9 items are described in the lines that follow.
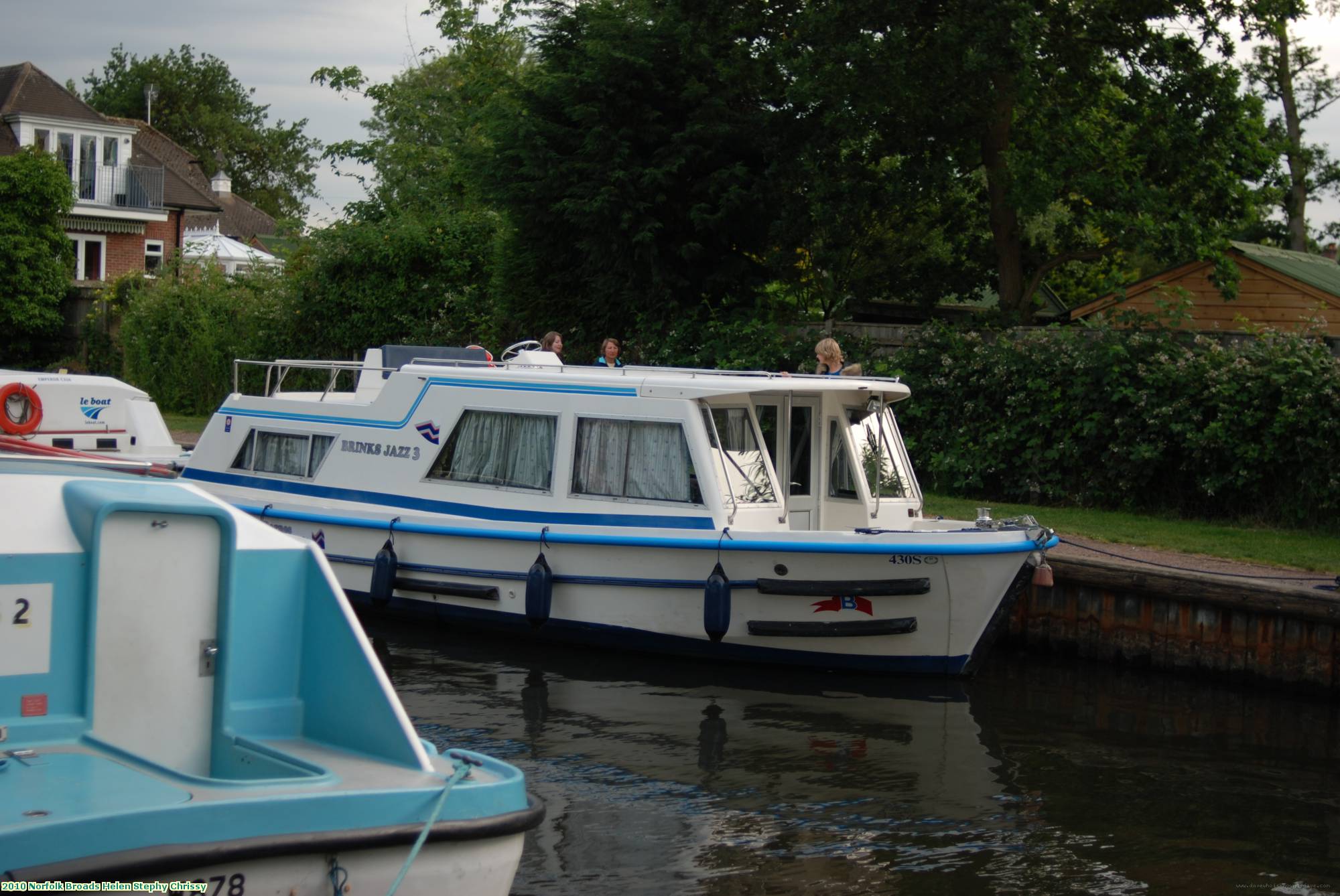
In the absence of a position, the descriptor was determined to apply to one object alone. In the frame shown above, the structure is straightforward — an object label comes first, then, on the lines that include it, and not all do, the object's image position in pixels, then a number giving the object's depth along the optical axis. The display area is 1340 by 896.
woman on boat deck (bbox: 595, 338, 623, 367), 14.22
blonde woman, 12.37
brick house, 45.25
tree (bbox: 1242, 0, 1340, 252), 30.72
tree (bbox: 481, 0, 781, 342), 20.48
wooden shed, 19.75
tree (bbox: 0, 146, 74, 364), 34.75
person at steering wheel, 14.40
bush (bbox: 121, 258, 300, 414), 28.67
